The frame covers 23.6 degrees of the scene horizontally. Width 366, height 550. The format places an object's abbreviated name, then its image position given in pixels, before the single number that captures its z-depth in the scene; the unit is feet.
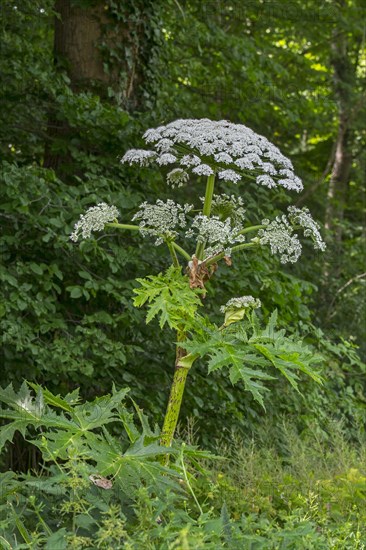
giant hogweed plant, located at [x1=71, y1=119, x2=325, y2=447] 11.76
